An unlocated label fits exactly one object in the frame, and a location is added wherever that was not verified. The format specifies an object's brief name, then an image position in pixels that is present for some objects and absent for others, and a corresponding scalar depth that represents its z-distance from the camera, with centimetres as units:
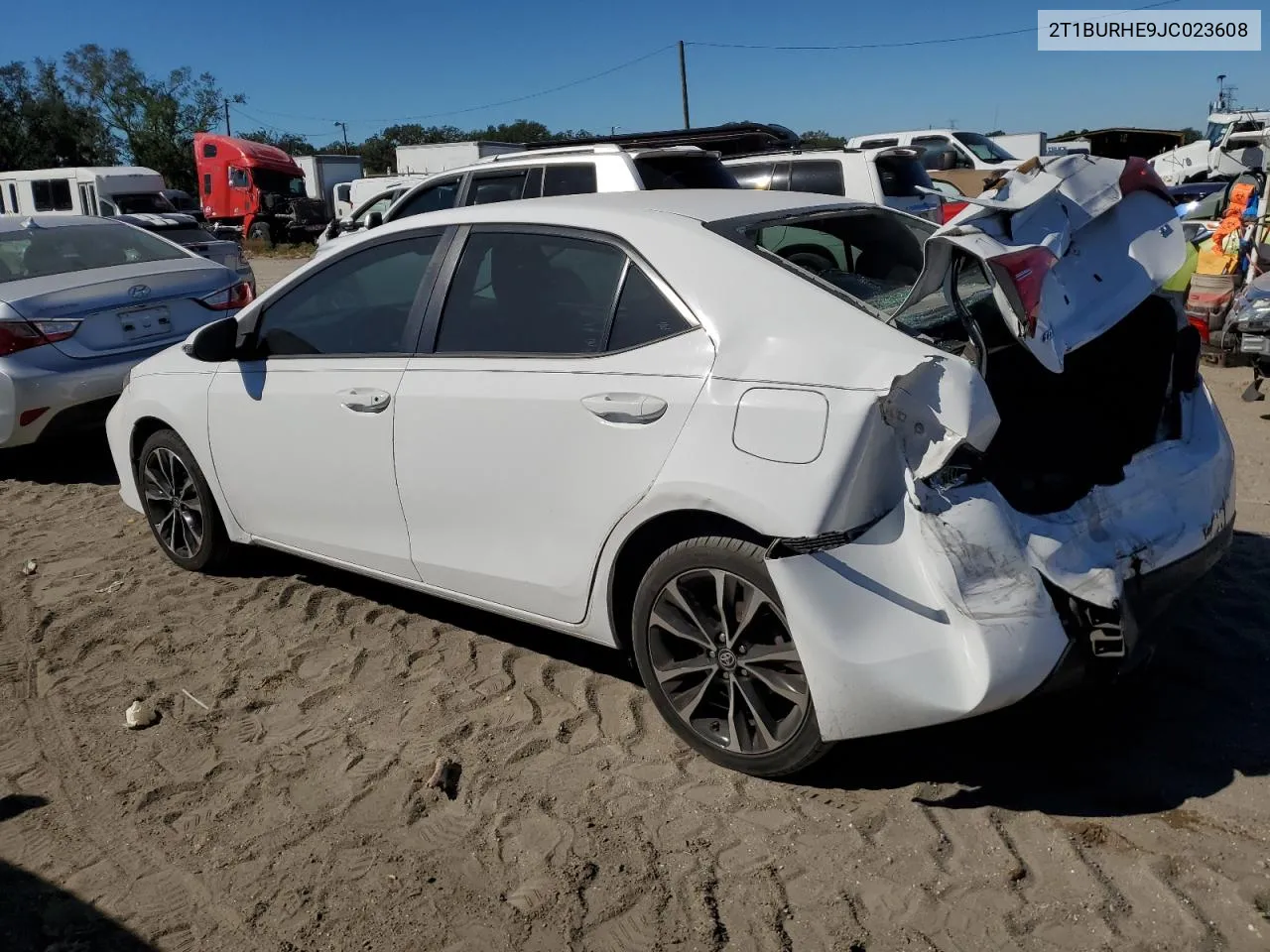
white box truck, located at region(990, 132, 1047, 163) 2500
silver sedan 634
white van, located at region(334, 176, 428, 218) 2745
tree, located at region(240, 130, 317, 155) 7625
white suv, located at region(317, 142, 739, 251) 806
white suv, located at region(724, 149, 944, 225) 1023
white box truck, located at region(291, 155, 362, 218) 3591
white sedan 262
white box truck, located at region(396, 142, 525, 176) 2842
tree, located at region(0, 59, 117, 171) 5541
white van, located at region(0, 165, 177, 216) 2439
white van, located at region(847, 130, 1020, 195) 1762
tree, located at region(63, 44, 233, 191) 5569
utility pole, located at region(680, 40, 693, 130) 3922
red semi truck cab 3156
